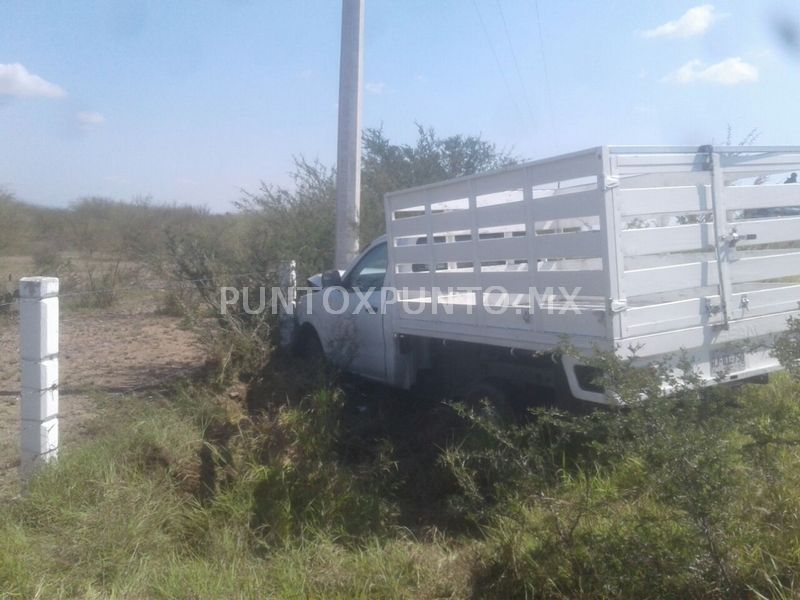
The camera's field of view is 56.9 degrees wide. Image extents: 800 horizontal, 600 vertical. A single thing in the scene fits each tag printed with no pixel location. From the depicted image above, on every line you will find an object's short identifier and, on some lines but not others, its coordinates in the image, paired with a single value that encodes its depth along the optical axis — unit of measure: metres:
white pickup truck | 4.39
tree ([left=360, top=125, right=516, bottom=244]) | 12.58
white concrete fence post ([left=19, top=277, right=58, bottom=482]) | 4.83
